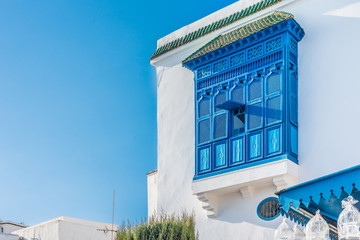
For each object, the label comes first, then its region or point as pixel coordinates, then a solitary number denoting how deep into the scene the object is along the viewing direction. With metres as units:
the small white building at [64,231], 17.08
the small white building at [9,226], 20.24
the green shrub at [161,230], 11.30
